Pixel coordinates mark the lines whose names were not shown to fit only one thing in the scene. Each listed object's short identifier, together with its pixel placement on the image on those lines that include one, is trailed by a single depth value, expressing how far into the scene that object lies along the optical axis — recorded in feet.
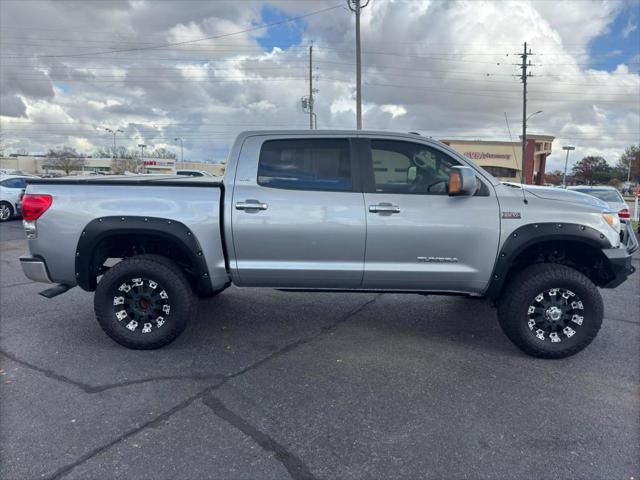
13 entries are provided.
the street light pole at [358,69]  68.95
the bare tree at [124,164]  252.69
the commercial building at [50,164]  255.70
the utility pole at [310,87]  120.44
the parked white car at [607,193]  34.91
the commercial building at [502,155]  168.35
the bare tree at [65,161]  268.00
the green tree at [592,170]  273.33
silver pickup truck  12.69
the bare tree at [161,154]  330.50
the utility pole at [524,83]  113.60
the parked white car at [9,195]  47.16
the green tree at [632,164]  246.06
